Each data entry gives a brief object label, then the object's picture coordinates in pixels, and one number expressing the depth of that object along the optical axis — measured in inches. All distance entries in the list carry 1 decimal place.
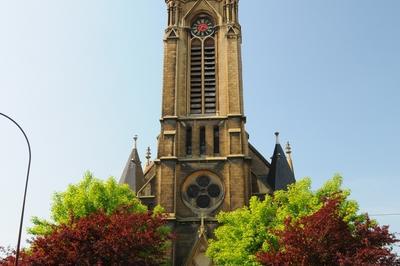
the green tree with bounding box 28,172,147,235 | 1082.7
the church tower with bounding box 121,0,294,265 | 1315.2
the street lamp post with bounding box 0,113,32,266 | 691.4
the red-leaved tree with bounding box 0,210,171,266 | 872.3
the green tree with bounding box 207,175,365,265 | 1035.2
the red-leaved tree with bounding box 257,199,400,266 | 833.5
